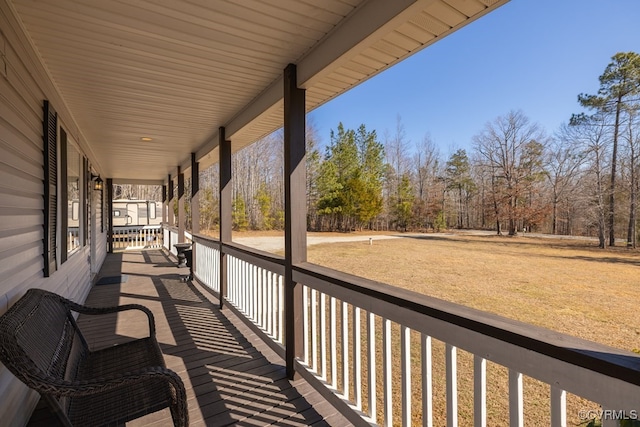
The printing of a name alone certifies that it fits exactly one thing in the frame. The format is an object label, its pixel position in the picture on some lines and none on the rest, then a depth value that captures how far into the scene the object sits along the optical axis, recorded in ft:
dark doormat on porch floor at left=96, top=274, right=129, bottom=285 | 18.80
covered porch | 4.16
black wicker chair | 3.82
